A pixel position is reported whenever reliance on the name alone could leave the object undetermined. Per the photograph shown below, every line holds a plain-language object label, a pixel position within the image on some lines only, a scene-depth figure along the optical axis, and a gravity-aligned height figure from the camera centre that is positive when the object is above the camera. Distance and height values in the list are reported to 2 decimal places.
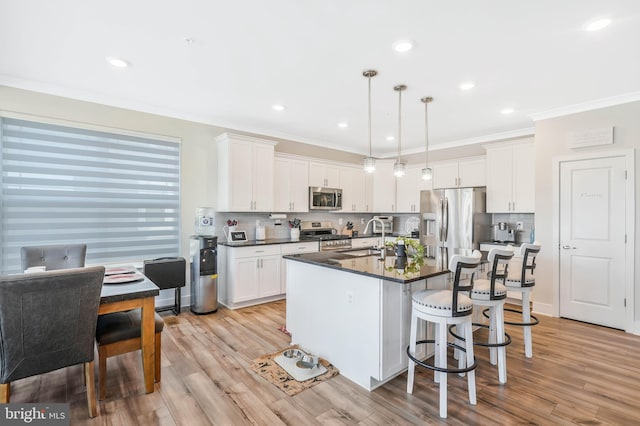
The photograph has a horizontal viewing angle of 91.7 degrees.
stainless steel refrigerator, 4.97 -0.13
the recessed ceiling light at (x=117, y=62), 2.79 +1.37
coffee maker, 5.03 -0.33
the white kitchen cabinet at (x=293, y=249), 4.84 -0.59
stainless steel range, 5.35 -0.43
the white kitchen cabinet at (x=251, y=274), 4.38 -0.91
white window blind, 3.34 +0.24
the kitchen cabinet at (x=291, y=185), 5.28 +0.48
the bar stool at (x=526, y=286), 2.93 -0.70
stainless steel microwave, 5.66 +0.27
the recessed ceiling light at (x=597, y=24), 2.20 +1.36
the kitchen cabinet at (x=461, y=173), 5.33 +0.71
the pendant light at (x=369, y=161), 3.02 +0.52
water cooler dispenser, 4.14 -0.83
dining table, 2.18 -0.67
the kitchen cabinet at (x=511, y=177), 4.64 +0.56
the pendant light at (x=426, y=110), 3.57 +1.35
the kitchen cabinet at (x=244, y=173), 4.55 +0.60
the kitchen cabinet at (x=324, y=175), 5.71 +0.72
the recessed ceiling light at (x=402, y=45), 2.47 +1.36
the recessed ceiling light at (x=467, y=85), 3.24 +1.36
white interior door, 3.67 -0.33
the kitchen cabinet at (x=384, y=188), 6.58 +0.52
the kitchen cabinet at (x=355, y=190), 6.25 +0.47
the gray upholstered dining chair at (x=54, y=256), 2.87 -0.43
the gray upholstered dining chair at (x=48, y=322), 1.75 -0.66
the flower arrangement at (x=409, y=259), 2.48 -0.43
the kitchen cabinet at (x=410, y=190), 6.18 +0.48
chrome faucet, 3.02 -0.39
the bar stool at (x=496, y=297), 2.48 -0.69
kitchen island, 2.34 -0.82
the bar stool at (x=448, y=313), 2.10 -0.70
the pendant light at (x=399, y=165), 3.21 +0.50
